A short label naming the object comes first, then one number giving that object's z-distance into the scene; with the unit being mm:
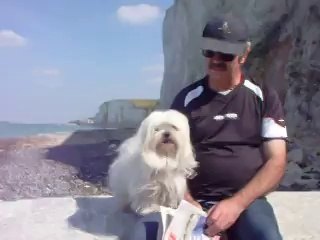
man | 2207
